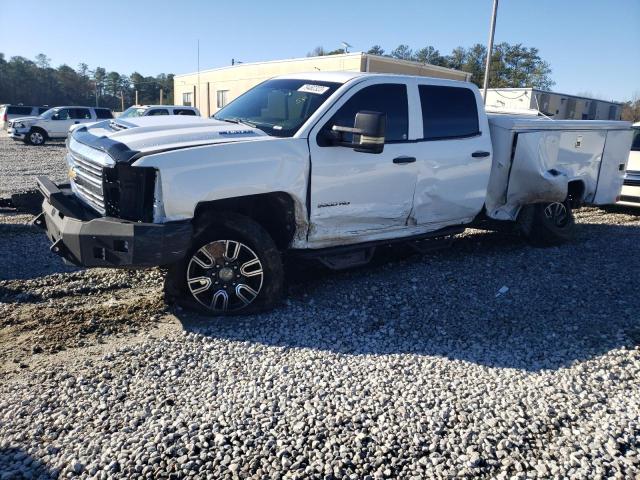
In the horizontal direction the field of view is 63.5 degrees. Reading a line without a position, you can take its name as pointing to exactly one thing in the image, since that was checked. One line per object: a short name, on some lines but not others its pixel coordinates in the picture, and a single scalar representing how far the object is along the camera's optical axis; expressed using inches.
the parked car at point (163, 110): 778.8
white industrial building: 983.3
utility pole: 698.8
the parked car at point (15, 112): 1213.1
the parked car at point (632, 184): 376.5
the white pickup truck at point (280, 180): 153.3
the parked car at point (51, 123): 961.5
